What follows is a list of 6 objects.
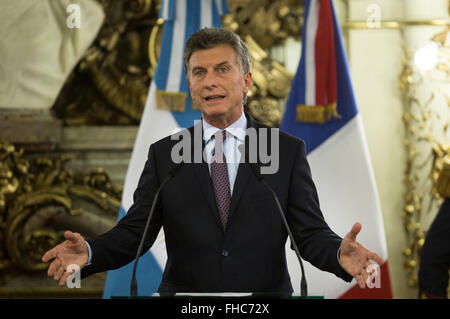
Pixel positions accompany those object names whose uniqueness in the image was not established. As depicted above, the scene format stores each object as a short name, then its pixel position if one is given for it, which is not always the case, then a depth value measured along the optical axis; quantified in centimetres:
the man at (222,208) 574
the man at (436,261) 705
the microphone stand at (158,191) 566
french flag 696
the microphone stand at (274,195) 556
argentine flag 688
